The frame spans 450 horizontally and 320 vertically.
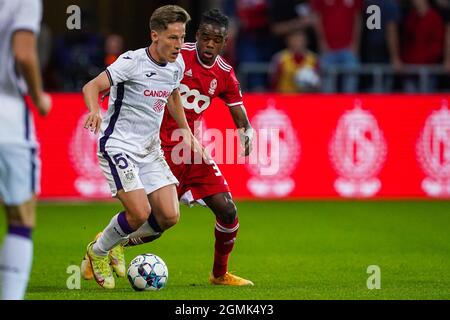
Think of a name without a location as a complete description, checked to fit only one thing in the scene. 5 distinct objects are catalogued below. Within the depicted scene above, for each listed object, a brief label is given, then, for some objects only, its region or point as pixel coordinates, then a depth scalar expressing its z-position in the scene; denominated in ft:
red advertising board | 96.17
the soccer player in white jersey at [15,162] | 36.73
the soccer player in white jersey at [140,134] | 50.06
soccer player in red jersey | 54.39
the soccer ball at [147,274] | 50.75
